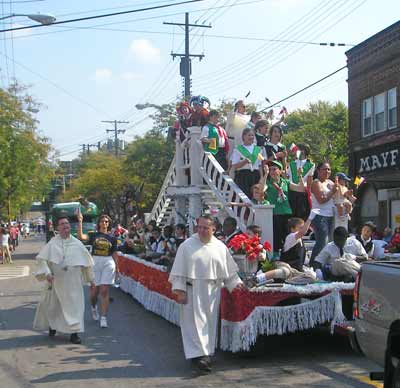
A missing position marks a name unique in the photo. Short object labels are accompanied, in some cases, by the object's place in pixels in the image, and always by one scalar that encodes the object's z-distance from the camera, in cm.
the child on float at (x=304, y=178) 1134
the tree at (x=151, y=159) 3591
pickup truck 499
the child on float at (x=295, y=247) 902
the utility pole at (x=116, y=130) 7297
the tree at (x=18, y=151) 3155
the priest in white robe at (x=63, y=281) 926
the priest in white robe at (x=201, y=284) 724
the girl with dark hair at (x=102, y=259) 1059
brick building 2436
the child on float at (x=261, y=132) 1249
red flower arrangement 820
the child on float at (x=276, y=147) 1199
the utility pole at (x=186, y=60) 3475
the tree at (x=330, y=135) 3916
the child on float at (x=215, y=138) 1347
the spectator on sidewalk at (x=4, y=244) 2752
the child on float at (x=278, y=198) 1084
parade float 768
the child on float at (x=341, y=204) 1043
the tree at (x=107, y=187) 4594
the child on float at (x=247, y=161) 1164
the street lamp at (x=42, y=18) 1425
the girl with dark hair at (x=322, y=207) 1023
